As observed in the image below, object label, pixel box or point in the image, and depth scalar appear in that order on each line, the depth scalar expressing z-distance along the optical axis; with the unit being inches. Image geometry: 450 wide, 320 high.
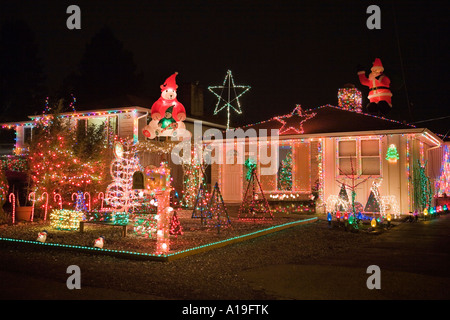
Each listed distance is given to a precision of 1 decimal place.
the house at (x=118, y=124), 857.5
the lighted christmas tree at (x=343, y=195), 635.5
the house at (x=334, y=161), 649.6
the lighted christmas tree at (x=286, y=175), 735.1
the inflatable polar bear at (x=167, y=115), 618.5
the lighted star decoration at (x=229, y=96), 855.1
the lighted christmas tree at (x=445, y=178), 829.7
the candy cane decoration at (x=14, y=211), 542.3
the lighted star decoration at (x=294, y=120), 735.7
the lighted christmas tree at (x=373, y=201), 613.6
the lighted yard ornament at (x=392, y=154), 647.1
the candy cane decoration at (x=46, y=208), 578.9
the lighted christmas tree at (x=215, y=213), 481.7
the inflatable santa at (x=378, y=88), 700.7
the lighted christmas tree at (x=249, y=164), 750.1
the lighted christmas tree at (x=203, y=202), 515.8
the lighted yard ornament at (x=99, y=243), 352.2
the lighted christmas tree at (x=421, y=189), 661.3
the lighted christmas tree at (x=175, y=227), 426.6
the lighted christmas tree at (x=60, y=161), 601.6
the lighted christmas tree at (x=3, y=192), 531.2
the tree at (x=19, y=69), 1692.9
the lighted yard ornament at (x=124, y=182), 559.2
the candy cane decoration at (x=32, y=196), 571.6
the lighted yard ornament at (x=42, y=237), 381.1
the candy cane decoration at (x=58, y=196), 576.2
